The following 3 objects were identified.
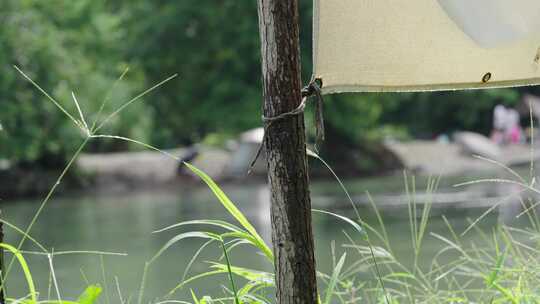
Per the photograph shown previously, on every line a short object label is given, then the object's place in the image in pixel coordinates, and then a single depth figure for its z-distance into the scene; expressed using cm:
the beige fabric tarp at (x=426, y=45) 540
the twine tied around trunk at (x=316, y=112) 479
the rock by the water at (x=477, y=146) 4145
